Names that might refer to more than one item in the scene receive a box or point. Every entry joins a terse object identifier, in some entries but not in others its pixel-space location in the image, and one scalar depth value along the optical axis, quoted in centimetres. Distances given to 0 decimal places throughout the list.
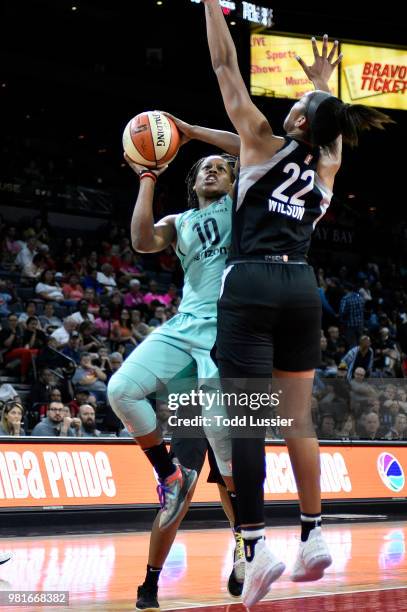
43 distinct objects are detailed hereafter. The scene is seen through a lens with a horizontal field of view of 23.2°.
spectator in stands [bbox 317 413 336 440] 1236
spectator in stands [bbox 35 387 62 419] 1187
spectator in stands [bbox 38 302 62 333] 1462
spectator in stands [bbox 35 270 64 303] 1584
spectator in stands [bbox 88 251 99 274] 1772
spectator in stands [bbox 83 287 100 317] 1591
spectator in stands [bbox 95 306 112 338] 1545
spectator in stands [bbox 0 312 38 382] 1356
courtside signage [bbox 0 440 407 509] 980
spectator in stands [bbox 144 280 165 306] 1716
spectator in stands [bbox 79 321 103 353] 1438
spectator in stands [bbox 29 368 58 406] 1227
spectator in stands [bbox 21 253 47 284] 1662
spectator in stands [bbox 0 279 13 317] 1479
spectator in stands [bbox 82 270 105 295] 1709
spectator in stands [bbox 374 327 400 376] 1720
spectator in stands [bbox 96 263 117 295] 1725
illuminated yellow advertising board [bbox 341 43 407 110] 2266
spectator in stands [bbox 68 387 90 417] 1219
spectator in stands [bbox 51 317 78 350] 1419
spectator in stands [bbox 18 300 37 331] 1428
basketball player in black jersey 409
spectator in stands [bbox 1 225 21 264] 1694
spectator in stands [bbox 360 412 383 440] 1257
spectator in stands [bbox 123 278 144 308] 1688
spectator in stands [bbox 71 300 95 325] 1515
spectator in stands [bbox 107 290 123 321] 1611
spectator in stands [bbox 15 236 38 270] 1683
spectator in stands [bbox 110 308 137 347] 1527
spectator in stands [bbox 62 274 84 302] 1619
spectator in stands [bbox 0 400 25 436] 1044
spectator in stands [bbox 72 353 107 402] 1326
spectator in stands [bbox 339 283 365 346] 1859
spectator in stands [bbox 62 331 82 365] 1406
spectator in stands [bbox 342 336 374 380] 1549
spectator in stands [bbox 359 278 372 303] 2186
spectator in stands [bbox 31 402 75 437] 1088
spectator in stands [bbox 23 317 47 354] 1373
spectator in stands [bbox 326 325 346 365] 1750
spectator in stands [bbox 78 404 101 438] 1148
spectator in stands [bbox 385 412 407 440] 1280
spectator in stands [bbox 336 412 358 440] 1247
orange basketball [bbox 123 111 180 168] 518
